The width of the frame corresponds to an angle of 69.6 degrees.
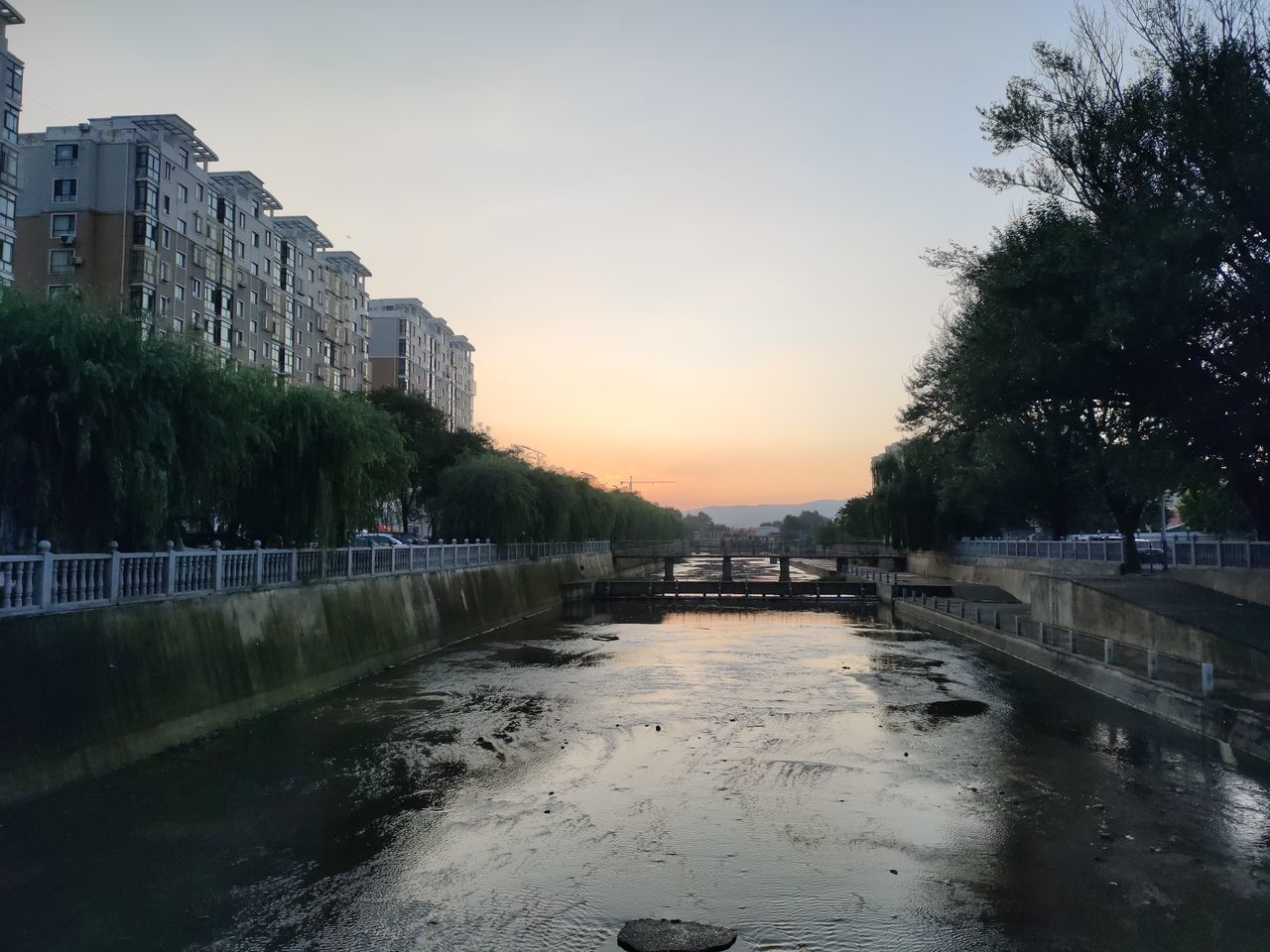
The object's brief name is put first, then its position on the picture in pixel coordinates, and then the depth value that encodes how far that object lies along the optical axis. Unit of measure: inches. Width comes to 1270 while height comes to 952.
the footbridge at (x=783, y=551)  2584.6
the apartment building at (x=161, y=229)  2074.3
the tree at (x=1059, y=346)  772.0
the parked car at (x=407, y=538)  1914.5
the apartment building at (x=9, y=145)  1577.3
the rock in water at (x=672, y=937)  277.0
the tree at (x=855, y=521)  3440.0
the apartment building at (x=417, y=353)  4072.3
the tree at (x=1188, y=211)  705.6
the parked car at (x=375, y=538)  1062.0
